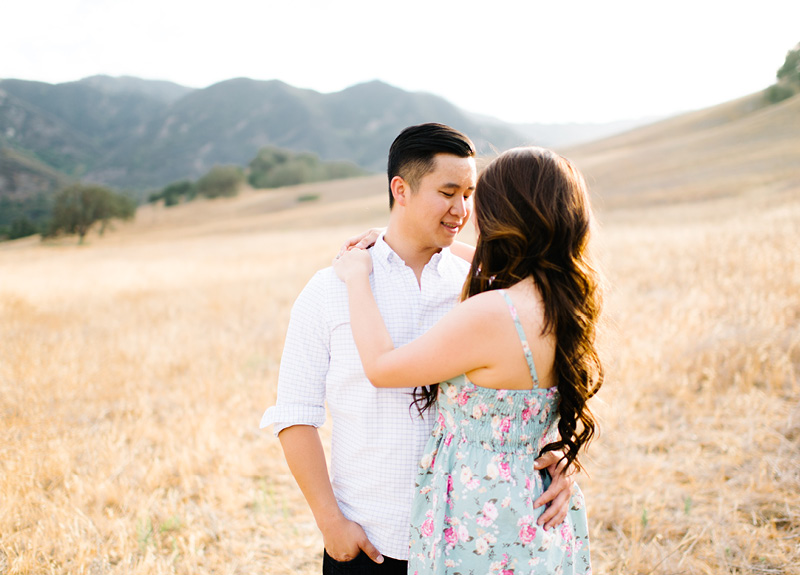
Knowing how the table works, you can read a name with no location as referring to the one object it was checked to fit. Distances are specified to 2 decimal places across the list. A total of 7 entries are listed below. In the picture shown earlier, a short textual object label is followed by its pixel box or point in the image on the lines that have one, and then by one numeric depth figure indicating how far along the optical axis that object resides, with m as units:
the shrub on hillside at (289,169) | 91.12
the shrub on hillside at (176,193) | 78.56
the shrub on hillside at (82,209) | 47.34
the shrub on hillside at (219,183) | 78.19
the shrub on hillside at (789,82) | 53.59
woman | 1.74
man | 2.00
